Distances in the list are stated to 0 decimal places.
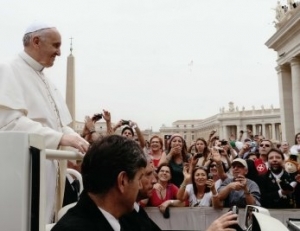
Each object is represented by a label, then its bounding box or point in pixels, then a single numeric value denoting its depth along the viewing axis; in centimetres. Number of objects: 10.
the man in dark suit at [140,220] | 204
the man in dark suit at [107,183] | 162
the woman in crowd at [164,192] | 563
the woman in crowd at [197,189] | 561
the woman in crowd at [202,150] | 745
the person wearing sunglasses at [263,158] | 649
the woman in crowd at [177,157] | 639
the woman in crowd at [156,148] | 715
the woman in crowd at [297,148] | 892
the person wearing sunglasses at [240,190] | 505
